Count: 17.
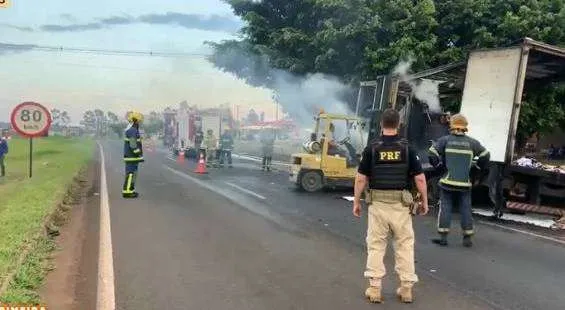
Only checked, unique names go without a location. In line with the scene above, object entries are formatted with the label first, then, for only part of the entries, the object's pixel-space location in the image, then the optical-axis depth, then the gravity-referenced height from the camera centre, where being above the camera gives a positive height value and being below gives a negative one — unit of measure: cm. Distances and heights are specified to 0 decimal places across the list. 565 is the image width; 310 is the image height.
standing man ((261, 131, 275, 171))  2312 -154
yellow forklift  1548 -113
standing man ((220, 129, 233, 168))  2525 -167
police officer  544 -69
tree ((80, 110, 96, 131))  15652 -683
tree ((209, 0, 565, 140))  1883 +291
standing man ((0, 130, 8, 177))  2219 -241
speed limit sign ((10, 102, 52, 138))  1402 -70
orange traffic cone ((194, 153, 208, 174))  2097 -220
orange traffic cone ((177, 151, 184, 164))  3000 -281
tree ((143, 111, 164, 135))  9350 -384
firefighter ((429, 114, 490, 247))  827 -67
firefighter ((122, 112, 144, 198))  1266 -113
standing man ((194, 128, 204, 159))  3094 -185
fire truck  3388 -112
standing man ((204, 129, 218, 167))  2555 -177
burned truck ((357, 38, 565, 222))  1102 +16
